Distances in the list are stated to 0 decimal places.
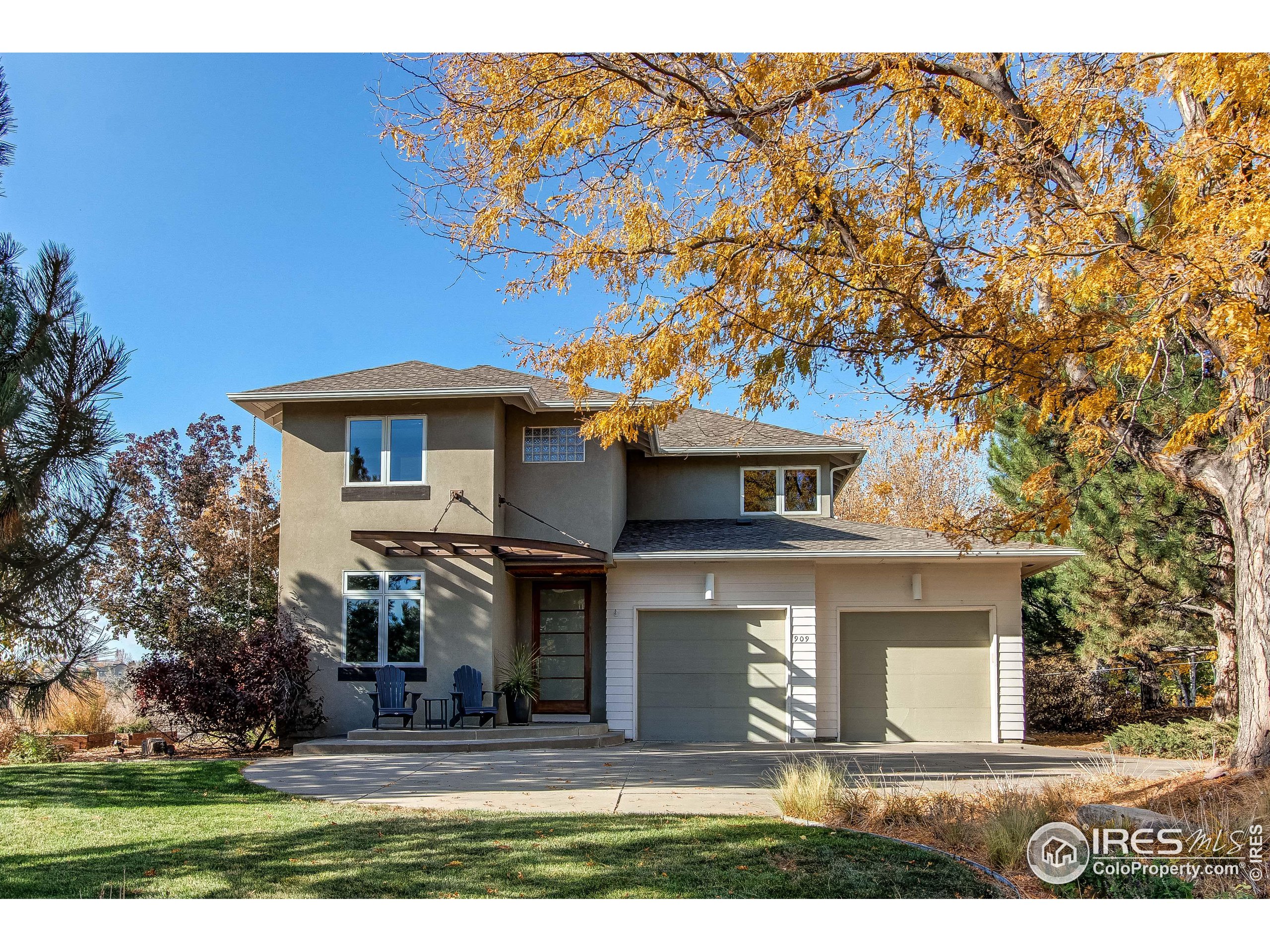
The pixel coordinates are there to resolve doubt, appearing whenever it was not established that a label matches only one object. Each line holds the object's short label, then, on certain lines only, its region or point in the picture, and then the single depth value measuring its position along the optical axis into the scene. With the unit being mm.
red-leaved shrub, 13406
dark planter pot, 14422
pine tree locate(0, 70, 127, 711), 6957
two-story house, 14555
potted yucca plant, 14422
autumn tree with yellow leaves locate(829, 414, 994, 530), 30469
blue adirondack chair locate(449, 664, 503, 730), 13781
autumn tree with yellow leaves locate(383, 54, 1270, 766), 7449
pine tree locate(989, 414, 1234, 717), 14773
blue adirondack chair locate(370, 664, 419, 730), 13539
